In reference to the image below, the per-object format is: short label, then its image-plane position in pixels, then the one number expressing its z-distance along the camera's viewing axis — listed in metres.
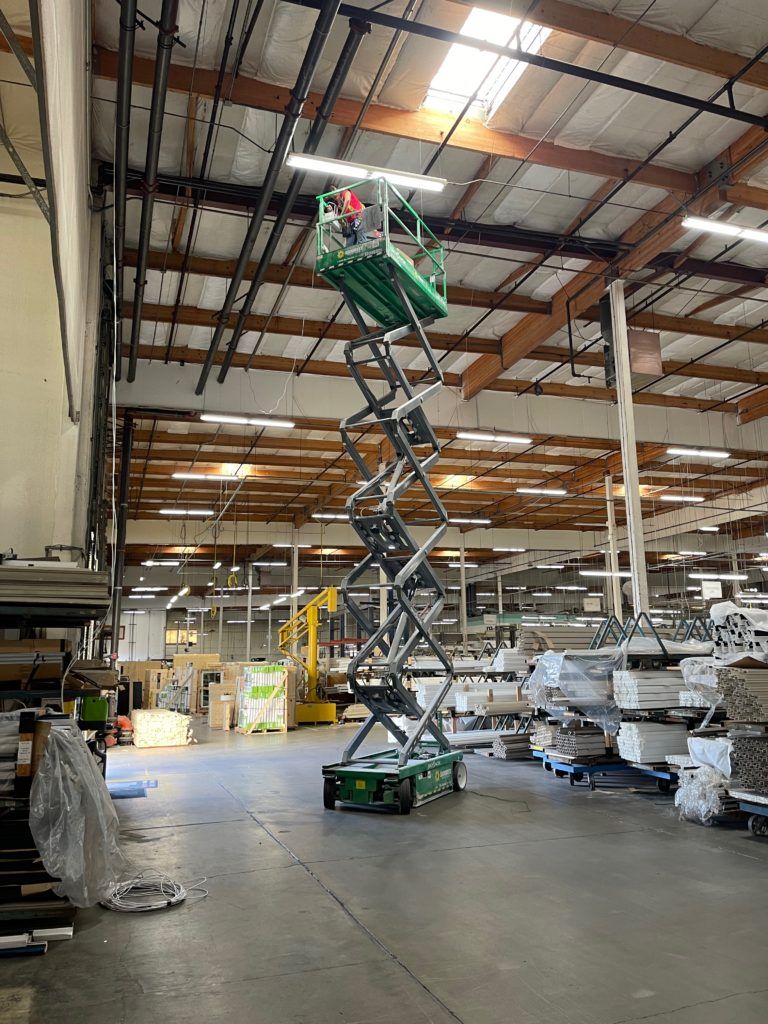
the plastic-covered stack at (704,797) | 7.22
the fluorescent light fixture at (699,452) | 16.55
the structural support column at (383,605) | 20.31
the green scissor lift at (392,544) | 8.11
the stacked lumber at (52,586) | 4.87
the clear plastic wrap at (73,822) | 4.61
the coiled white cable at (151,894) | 4.98
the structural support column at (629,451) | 11.53
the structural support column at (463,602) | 25.16
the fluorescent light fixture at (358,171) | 7.83
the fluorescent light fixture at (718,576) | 24.85
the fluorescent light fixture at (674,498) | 20.77
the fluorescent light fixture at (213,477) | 19.70
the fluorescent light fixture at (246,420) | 14.50
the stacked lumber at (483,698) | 13.55
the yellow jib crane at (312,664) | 20.22
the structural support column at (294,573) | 26.76
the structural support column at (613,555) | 21.28
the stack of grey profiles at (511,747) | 12.58
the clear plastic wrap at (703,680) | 7.36
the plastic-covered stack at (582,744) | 10.02
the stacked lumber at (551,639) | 13.19
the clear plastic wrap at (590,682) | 9.59
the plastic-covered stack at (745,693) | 6.89
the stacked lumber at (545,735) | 10.60
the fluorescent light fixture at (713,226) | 9.34
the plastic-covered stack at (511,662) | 12.94
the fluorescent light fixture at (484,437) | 16.05
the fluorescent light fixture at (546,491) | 21.64
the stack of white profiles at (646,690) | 9.07
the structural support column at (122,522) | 14.71
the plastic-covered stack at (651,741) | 8.92
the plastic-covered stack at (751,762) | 6.97
